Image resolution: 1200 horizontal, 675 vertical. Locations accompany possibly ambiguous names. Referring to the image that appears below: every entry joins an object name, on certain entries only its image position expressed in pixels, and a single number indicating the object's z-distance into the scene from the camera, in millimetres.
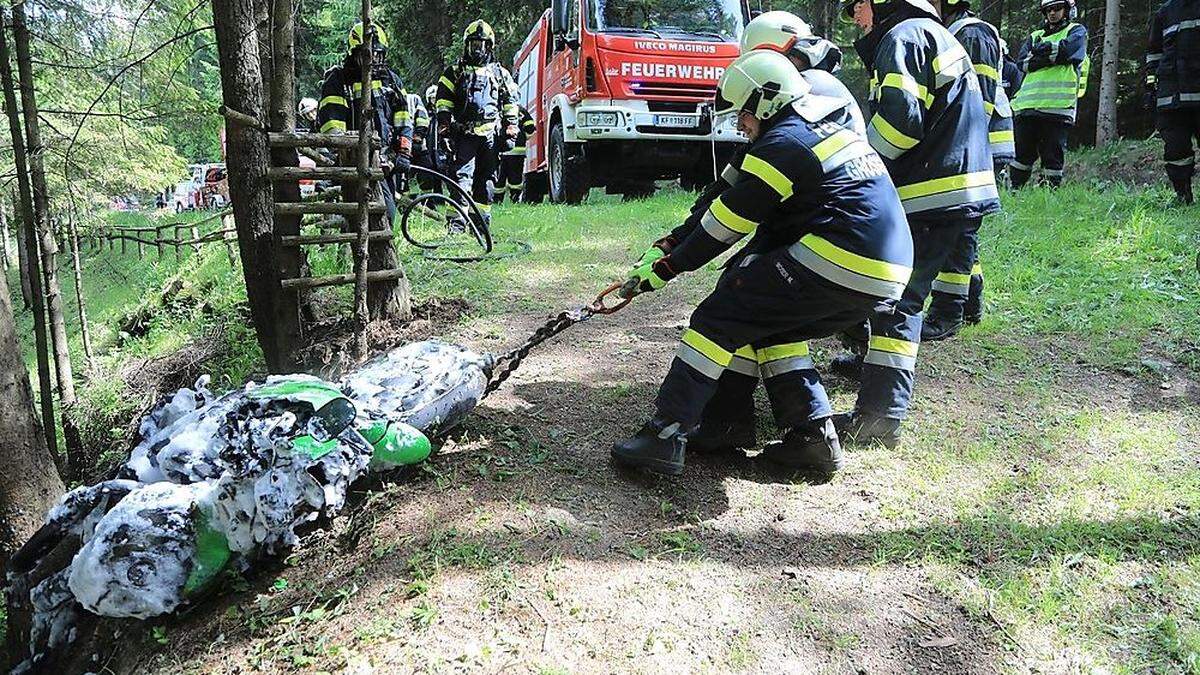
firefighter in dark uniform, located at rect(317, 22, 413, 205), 6488
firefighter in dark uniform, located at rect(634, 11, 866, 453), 3174
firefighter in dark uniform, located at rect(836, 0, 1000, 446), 3363
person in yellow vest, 7309
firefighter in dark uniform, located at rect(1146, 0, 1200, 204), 6383
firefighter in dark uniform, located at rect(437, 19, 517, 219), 7832
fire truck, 9188
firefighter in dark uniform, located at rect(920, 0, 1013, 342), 4113
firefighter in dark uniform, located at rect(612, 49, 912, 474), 2838
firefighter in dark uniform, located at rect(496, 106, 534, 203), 9406
